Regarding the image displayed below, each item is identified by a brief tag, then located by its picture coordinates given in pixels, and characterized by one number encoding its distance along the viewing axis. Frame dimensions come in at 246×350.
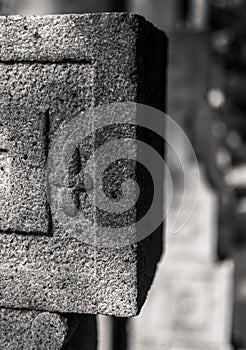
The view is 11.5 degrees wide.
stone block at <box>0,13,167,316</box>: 1.20
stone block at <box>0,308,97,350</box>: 1.27
